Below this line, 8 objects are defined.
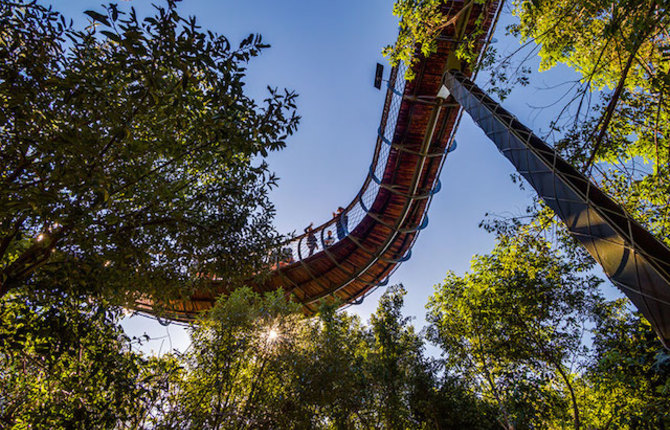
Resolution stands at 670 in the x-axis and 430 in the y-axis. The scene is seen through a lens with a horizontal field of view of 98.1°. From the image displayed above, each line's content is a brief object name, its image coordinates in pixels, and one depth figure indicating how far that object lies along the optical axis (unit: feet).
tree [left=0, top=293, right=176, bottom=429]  12.75
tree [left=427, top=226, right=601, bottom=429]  26.27
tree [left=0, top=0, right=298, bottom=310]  9.19
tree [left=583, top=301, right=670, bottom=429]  18.53
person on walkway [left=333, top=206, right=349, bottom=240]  36.58
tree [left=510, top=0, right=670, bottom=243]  19.11
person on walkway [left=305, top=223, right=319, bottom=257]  37.33
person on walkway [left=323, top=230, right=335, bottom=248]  37.26
